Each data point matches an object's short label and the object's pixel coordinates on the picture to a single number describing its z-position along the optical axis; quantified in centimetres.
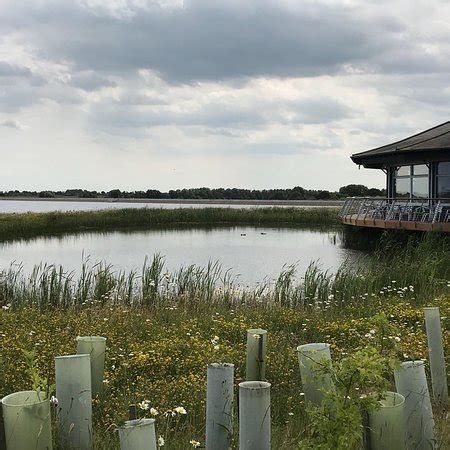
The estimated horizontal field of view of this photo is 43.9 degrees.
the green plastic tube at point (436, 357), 446
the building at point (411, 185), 2056
